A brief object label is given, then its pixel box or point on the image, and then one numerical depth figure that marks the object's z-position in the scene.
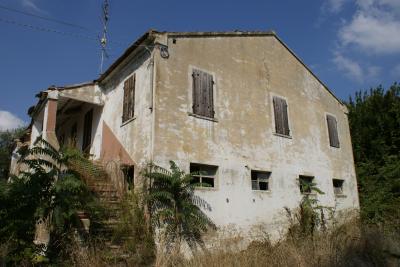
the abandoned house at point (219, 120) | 9.83
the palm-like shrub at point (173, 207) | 8.50
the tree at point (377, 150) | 15.34
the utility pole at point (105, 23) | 14.06
